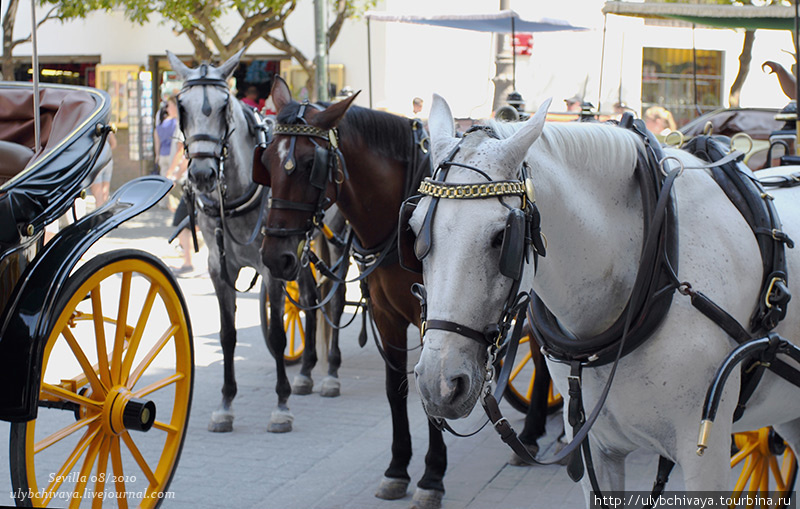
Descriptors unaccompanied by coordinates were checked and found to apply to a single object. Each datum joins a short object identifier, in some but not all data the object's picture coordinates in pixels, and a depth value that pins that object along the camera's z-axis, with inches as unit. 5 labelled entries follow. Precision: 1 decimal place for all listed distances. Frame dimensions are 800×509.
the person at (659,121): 358.9
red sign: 570.1
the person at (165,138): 548.4
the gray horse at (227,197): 200.1
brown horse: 159.8
